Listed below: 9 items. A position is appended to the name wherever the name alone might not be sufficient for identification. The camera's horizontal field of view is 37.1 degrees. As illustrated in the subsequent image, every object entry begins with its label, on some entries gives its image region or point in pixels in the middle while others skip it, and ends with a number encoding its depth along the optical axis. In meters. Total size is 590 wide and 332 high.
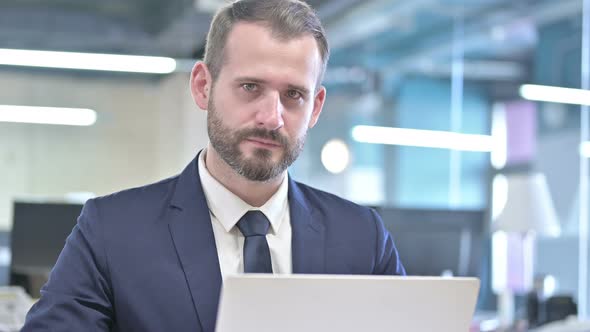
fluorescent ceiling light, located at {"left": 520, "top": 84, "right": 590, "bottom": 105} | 6.02
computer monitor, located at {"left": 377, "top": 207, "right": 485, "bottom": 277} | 3.47
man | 1.52
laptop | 1.19
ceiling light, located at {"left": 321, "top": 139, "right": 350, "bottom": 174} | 8.73
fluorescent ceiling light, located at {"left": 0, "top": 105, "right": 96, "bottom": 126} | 8.16
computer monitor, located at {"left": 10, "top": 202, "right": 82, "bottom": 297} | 3.31
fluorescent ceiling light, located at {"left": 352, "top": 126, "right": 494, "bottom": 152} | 7.94
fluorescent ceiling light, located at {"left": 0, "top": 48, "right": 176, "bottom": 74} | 8.13
